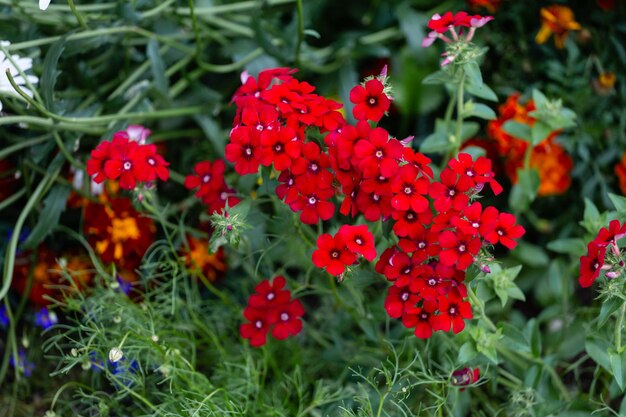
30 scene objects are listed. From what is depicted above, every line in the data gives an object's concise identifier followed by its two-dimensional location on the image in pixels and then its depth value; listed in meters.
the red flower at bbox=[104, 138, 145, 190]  1.00
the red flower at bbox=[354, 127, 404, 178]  0.95
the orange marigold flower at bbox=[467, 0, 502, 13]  1.17
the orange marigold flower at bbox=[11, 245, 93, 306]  1.17
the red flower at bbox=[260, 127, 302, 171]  0.96
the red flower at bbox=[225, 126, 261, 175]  0.97
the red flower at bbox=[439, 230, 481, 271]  0.95
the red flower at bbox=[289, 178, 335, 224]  0.97
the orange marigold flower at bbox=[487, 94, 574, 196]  1.16
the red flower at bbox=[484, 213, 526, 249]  0.97
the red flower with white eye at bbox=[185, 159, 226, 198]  1.04
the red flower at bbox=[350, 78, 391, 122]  0.97
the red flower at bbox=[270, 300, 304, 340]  1.05
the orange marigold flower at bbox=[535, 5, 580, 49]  1.17
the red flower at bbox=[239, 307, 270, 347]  1.05
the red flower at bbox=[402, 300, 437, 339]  0.98
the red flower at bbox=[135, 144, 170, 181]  1.01
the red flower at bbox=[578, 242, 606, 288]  0.96
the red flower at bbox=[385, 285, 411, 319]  0.98
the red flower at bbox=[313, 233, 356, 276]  0.97
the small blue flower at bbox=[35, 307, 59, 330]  1.14
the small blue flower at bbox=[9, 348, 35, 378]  1.12
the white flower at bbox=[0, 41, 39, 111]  1.03
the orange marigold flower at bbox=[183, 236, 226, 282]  1.16
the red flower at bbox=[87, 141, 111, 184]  1.01
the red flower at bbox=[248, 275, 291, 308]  1.05
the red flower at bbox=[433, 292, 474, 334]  0.97
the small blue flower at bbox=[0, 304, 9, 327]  1.15
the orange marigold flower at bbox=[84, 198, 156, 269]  1.13
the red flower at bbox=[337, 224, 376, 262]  0.97
